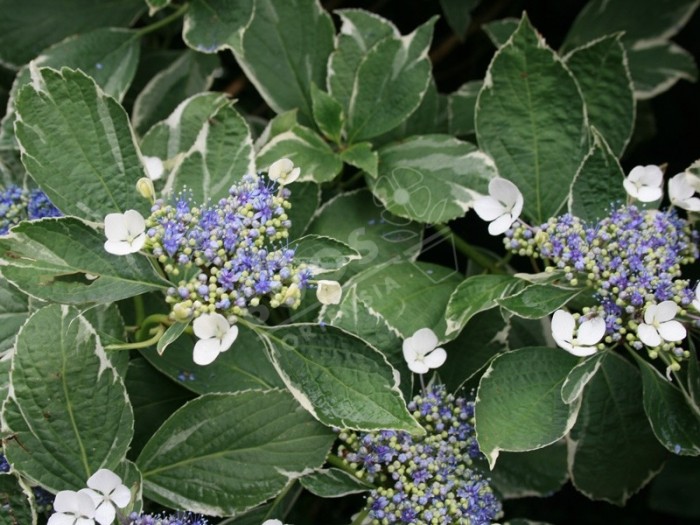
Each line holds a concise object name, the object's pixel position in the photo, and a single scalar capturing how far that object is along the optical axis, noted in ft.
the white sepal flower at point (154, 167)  1.85
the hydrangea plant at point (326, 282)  1.58
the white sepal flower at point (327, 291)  1.55
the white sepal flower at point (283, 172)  1.63
